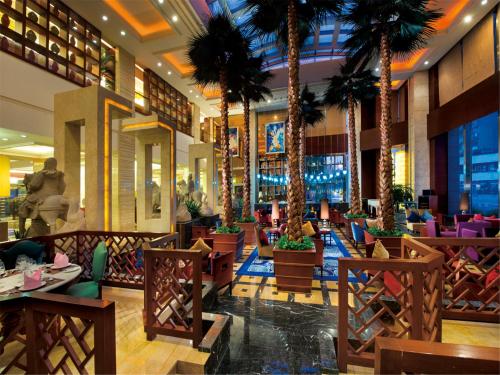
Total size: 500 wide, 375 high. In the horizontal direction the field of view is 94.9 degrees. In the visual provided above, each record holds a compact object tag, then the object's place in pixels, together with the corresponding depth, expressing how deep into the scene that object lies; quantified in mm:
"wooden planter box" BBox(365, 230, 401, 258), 5312
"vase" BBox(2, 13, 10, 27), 5410
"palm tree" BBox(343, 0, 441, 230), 5406
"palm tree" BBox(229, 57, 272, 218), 7473
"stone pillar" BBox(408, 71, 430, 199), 11227
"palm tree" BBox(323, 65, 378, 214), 8977
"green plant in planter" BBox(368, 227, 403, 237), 5480
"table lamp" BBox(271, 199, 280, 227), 9907
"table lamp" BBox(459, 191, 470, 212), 8320
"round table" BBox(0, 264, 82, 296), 2209
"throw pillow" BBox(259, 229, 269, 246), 5333
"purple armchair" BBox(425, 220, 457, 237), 5430
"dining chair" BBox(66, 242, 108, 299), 2787
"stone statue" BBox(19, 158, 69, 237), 4336
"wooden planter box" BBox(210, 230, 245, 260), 6059
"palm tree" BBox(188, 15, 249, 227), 6238
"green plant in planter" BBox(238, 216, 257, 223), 8023
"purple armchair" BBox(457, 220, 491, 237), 5405
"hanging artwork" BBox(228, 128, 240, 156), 16217
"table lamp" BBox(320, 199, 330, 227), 10891
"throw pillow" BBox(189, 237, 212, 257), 3869
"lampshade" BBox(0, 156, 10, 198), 7930
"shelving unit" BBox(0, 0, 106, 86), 5618
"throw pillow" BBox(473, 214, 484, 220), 6566
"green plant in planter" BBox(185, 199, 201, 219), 8580
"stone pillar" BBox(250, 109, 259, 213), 16428
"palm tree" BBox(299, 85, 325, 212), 11712
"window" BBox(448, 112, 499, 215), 7758
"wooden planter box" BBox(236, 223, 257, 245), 7723
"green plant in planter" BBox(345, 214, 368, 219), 8477
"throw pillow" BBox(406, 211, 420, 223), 8508
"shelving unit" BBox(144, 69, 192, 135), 10789
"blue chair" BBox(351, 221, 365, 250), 6320
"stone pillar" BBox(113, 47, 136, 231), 8812
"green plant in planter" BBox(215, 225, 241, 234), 6287
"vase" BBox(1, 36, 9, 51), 5344
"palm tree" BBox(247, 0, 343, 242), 4375
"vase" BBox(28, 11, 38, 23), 6031
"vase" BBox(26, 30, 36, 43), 5945
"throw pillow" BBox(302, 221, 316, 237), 5641
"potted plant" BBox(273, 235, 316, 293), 3941
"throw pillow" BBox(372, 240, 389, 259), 3398
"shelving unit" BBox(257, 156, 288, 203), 16688
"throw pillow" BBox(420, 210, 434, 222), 8155
